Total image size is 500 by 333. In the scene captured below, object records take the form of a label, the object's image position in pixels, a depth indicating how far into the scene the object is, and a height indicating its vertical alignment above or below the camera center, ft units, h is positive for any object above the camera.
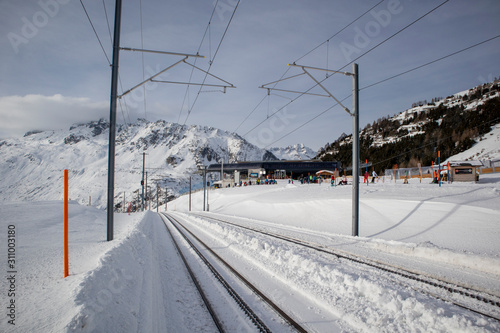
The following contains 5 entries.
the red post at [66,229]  17.37 -3.80
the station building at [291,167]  320.37 +6.44
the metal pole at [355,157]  42.01 +2.43
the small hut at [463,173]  94.72 -0.29
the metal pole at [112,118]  32.73 +6.61
